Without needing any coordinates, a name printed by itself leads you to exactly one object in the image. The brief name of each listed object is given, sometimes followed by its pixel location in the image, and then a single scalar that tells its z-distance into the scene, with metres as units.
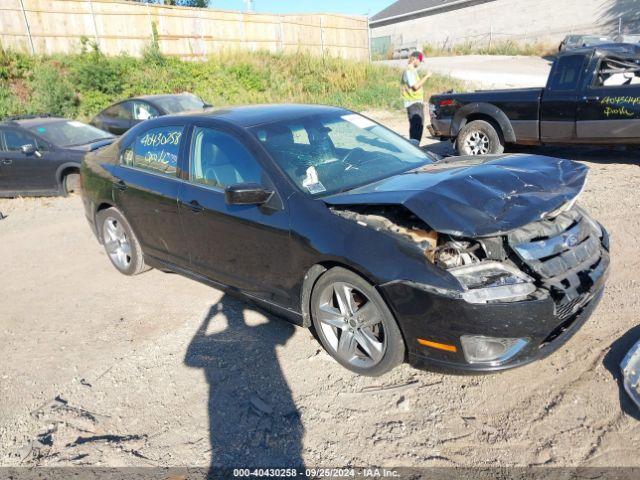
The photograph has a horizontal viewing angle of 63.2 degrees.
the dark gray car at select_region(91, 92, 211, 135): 11.26
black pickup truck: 7.34
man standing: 8.77
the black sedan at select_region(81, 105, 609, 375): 2.88
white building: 35.14
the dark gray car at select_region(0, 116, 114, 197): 9.02
